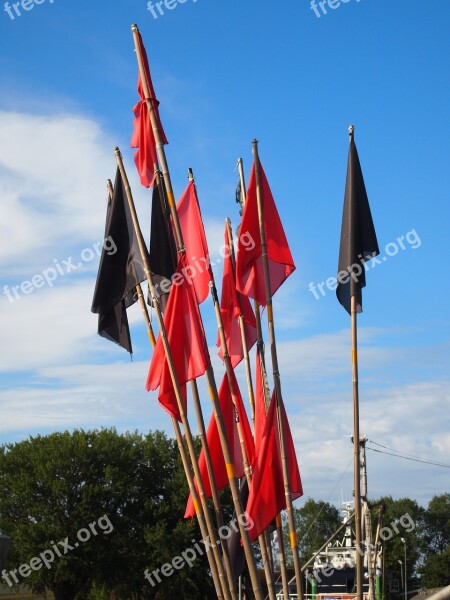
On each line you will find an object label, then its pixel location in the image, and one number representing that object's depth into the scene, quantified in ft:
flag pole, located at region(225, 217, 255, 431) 36.86
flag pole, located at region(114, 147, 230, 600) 32.19
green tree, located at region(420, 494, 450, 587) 314.55
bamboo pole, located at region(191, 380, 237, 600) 32.96
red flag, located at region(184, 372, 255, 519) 36.94
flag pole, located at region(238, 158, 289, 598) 32.53
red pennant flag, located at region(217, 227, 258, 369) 38.75
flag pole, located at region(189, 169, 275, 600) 33.60
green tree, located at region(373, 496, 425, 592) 233.14
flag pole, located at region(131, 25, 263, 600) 31.32
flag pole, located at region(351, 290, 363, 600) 30.29
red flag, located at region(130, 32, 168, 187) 35.06
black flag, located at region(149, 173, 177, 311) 34.78
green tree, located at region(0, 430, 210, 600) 142.41
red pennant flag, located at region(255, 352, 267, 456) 35.05
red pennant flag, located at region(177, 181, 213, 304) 36.29
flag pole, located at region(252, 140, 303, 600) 30.60
